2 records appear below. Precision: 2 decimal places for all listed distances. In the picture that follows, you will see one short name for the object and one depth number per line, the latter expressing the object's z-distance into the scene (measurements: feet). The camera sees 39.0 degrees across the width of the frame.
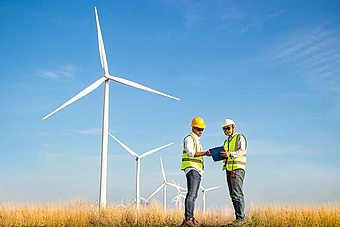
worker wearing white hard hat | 45.42
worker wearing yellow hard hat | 44.86
